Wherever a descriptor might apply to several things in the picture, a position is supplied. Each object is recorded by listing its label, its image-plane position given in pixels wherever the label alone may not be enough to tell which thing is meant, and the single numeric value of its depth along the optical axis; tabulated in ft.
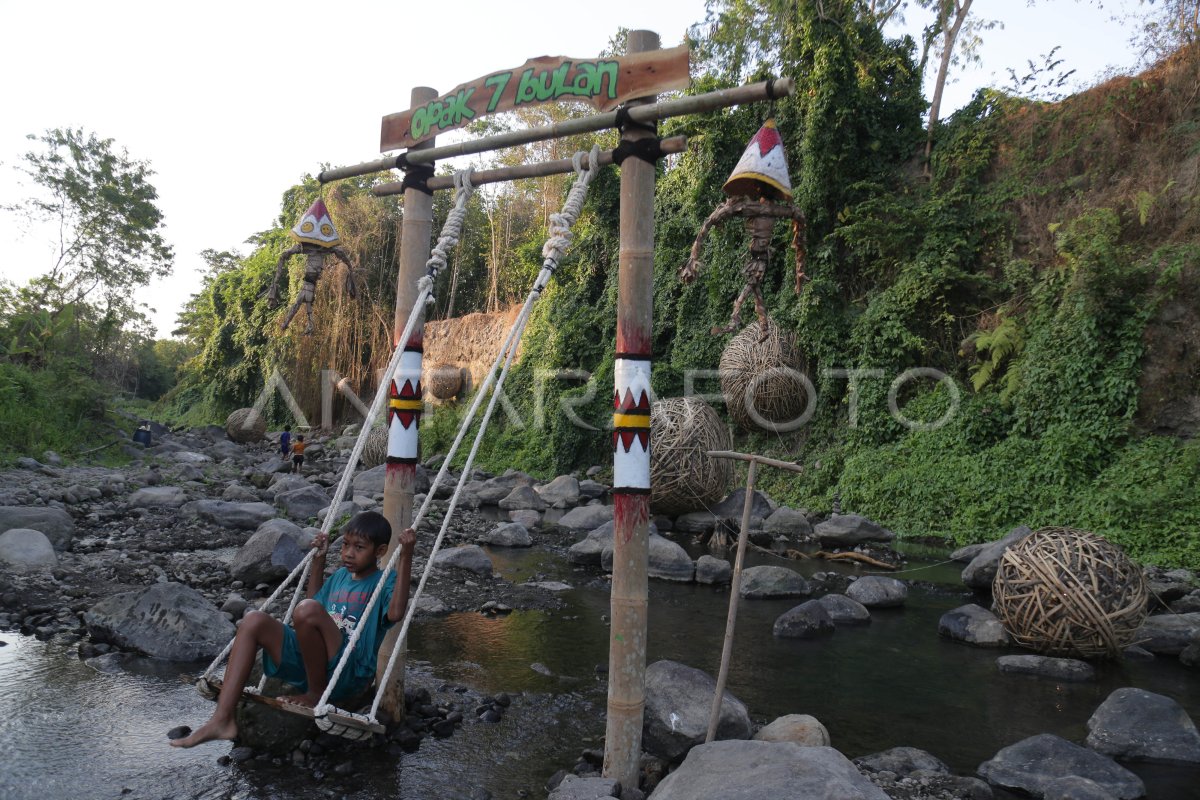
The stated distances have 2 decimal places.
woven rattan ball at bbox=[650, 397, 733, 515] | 37.86
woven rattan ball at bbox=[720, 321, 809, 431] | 46.29
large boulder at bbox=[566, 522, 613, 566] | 29.99
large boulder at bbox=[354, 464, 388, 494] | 45.27
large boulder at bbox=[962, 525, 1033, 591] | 26.66
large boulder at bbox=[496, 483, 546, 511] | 43.60
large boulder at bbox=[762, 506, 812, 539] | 36.96
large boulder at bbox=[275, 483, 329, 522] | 35.45
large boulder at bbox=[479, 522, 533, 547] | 33.53
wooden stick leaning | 12.17
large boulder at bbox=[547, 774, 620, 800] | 11.22
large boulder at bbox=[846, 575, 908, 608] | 25.25
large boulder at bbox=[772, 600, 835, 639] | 21.75
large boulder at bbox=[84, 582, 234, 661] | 17.39
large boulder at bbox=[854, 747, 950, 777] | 13.16
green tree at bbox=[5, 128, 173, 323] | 90.07
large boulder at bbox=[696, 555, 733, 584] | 27.99
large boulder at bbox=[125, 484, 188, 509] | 35.46
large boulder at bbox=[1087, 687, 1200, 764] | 14.21
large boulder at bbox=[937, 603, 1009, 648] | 21.33
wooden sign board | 12.66
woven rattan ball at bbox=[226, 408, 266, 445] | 85.61
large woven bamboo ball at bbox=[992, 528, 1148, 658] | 19.06
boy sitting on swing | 10.47
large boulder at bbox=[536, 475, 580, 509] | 45.68
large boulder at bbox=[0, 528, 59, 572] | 23.04
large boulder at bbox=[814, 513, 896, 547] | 35.09
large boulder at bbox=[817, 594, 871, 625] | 23.49
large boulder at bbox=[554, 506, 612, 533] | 37.78
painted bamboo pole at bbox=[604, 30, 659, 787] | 12.02
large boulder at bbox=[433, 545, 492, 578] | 27.55
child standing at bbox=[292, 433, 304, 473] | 55.77
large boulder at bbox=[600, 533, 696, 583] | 28.25
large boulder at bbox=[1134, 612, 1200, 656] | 20.72
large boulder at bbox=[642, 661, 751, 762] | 13.89
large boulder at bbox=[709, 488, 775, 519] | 38.60
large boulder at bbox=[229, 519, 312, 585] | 23.34
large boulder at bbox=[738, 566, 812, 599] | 25.90
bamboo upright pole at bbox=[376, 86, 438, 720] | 14.65
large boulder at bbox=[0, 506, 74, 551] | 25.89
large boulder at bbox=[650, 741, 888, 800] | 9.43
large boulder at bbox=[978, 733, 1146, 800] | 12.65
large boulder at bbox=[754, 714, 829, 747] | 13.37
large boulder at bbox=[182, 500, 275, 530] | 32.32
